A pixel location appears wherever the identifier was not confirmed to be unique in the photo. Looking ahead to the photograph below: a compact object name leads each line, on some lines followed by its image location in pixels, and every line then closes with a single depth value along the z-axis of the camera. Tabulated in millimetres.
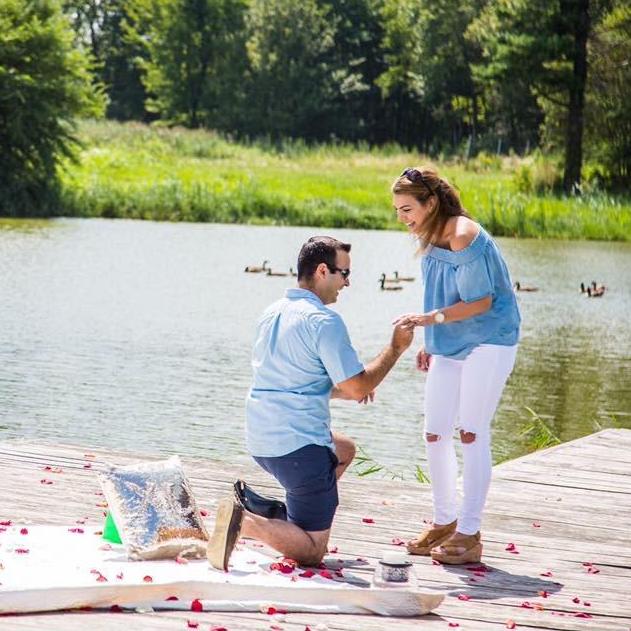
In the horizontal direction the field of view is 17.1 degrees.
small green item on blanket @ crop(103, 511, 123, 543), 8289
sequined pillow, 7905
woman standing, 8305
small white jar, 7345
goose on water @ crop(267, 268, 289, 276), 34737
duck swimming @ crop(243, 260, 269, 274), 35220
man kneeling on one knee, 7938
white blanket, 6994
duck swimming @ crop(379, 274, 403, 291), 33332
